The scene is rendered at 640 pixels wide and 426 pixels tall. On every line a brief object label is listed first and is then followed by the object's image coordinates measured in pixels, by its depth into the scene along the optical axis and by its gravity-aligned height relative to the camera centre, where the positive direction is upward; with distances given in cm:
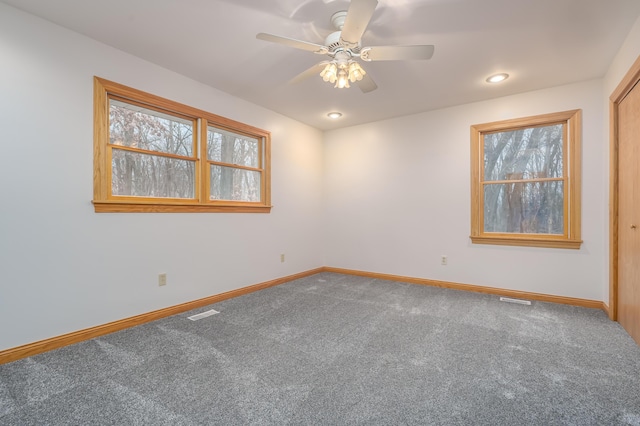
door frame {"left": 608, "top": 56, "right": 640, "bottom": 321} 260 +9
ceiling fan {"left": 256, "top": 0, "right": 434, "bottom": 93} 164 +111
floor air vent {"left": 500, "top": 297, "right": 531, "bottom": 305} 312 -101
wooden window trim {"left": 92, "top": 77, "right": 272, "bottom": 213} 237 +56
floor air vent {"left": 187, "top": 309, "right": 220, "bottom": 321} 274 -100
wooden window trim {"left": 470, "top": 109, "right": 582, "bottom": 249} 304 +30
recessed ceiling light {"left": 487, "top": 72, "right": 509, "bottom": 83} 288 +136
